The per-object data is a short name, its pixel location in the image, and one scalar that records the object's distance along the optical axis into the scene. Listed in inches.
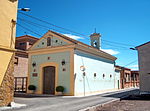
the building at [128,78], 1227.4
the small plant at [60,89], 653.4
